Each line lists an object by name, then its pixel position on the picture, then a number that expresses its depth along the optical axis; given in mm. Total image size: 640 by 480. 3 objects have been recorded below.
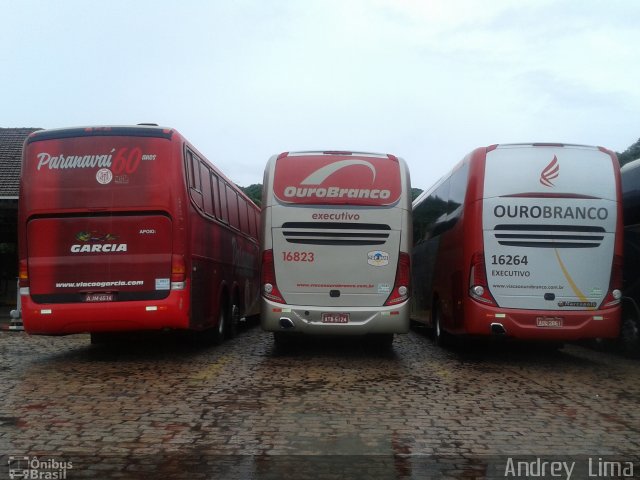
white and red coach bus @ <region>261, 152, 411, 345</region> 9570
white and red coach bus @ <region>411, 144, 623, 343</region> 9312
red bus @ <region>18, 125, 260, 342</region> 8922
